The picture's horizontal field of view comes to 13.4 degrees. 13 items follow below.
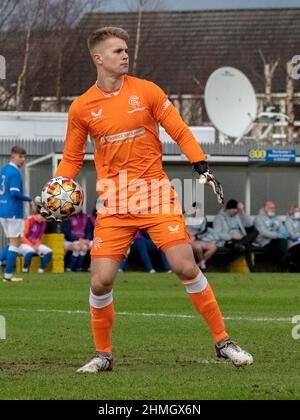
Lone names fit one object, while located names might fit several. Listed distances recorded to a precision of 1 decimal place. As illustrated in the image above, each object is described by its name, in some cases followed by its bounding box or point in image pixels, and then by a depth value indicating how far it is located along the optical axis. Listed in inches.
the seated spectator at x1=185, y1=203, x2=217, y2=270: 1027.6
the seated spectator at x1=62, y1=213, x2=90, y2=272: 1022.4
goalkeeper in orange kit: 380.2
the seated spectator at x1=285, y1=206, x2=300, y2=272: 1059.3
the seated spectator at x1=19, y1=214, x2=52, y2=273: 983.0
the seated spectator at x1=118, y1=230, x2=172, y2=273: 1025.5
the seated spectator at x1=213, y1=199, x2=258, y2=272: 1043.9
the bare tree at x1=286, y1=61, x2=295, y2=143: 1770.4
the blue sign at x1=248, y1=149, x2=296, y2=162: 1115.9
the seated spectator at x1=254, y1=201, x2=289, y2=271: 1055.6
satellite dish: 1202.6
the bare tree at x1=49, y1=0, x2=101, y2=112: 1739.7
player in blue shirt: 839.7
